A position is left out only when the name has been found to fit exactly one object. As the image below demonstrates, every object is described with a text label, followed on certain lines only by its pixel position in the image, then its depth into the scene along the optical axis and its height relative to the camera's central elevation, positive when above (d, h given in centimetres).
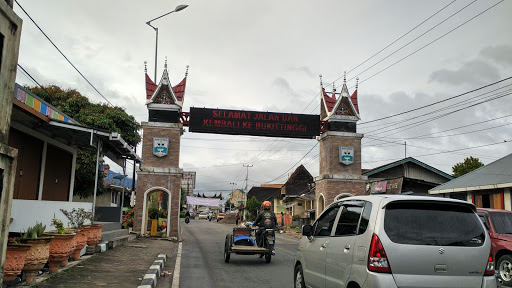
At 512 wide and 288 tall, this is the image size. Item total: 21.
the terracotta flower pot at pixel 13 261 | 680 -108
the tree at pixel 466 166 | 3678 +368
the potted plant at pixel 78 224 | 1070 -75
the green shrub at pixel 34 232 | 764 -70
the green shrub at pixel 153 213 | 2983 -107
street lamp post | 1986 +895
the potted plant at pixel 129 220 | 2564 -138
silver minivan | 466 -45
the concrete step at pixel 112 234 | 1446 -143
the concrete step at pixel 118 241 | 1439 -165
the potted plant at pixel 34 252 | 743 -103
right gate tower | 2694 +330
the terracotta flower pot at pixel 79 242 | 1071 -119
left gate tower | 2442 +250
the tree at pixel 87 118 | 2591 +506
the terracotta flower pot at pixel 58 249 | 880 -114
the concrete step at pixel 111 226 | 1592 -119
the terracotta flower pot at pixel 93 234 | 1199 -109
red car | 1030 -70
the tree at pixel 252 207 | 7188 -104
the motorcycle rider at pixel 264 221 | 1371 -63
